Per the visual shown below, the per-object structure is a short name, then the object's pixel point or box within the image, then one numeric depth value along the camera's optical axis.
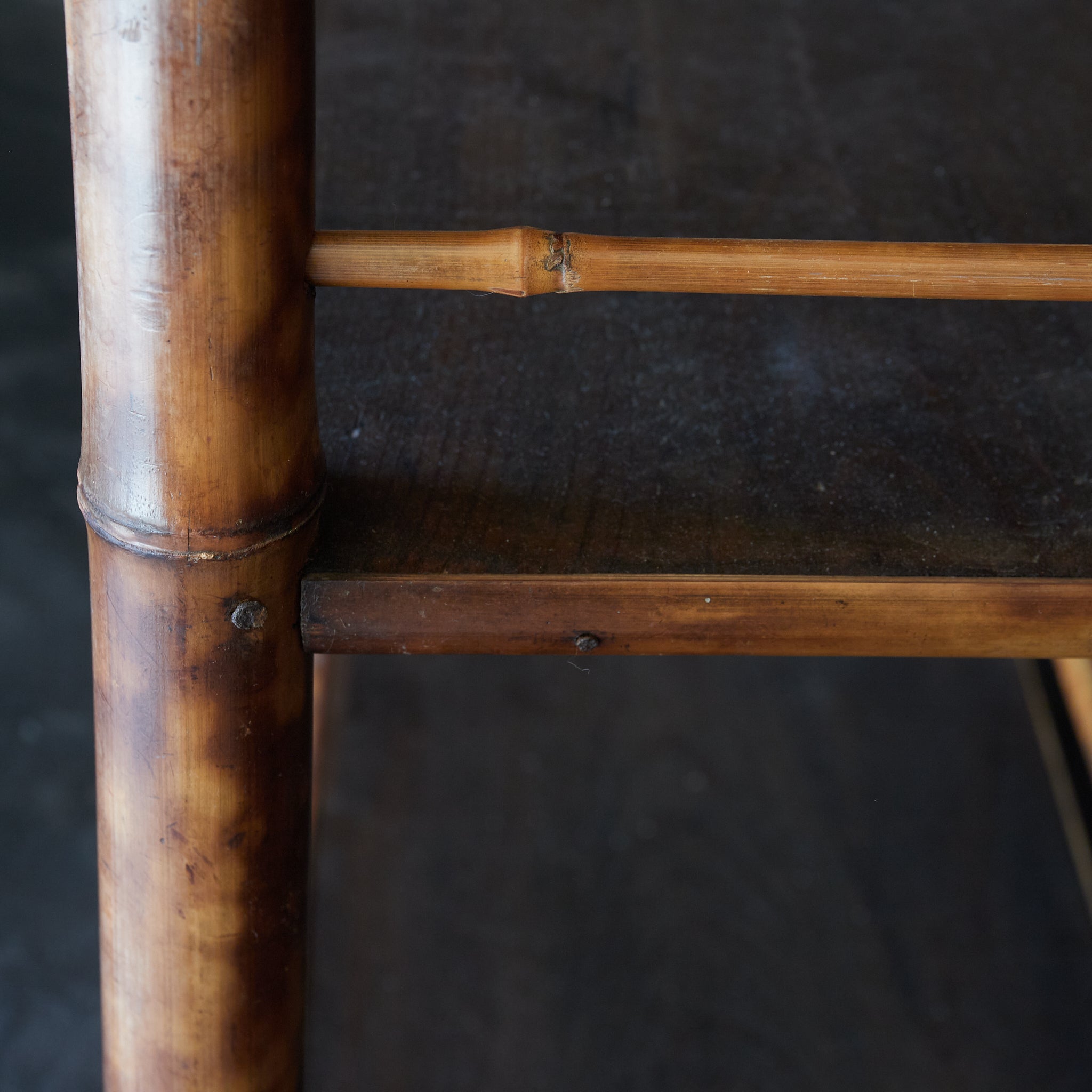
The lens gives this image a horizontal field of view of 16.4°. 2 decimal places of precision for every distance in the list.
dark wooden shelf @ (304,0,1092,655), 0.51
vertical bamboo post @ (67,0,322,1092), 0.46
